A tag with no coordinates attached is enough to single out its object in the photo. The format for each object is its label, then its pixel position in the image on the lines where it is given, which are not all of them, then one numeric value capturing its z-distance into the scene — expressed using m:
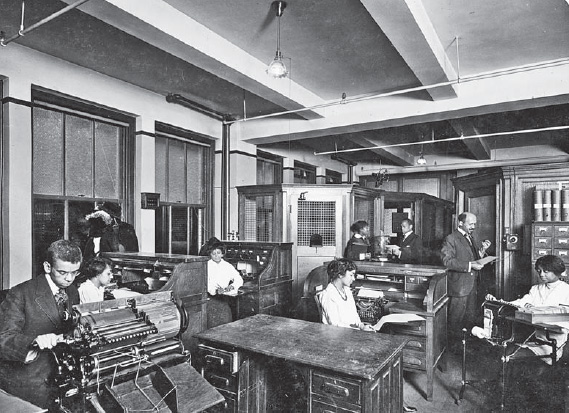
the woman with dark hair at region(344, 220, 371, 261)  5.71
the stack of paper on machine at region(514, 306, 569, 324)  3.49
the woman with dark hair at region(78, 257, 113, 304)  3.79
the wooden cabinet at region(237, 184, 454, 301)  7.30
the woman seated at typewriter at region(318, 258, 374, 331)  3.61
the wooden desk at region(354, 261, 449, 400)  4.12
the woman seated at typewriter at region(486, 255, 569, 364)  4.00
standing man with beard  5.34
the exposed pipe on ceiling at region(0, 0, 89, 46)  3.16
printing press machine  2.20
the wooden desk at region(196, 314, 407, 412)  2.54
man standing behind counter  6.49
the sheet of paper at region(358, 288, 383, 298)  4.68
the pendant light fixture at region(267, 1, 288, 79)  3.97
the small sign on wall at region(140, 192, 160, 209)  6.40
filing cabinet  5.87
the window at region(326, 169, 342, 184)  11.98
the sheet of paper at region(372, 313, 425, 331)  3.66
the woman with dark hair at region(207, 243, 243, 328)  5.41
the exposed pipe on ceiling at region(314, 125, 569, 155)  9.46
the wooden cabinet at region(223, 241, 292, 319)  5.70
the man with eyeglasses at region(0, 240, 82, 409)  2.46
